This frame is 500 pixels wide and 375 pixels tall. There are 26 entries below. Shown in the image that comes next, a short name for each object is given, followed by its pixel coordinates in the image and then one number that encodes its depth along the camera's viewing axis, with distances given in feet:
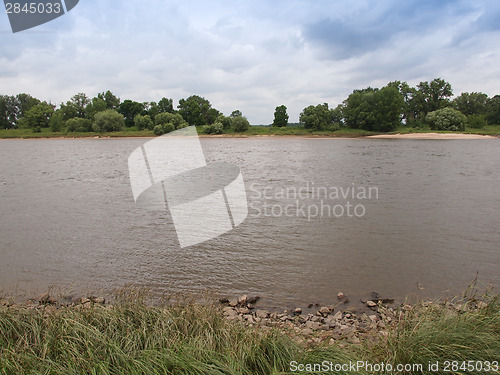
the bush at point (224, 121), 335.47
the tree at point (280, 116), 365.61
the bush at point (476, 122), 297.94
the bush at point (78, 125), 343.46
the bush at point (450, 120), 282.97
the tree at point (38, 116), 368.27
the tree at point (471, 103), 343.67
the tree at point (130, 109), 413.80
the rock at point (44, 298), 23.24
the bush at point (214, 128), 326.63
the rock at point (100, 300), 23.25
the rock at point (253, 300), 23.82
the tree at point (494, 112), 306.35
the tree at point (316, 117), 318.65
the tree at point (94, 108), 384.25
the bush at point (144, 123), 349.94
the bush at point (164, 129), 314.14
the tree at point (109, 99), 434.71
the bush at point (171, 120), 334.24
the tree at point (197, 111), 386.52
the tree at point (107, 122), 333.01
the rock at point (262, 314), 21.54
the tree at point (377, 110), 311.27
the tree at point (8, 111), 414.82
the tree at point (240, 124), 327.06
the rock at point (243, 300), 23.49
